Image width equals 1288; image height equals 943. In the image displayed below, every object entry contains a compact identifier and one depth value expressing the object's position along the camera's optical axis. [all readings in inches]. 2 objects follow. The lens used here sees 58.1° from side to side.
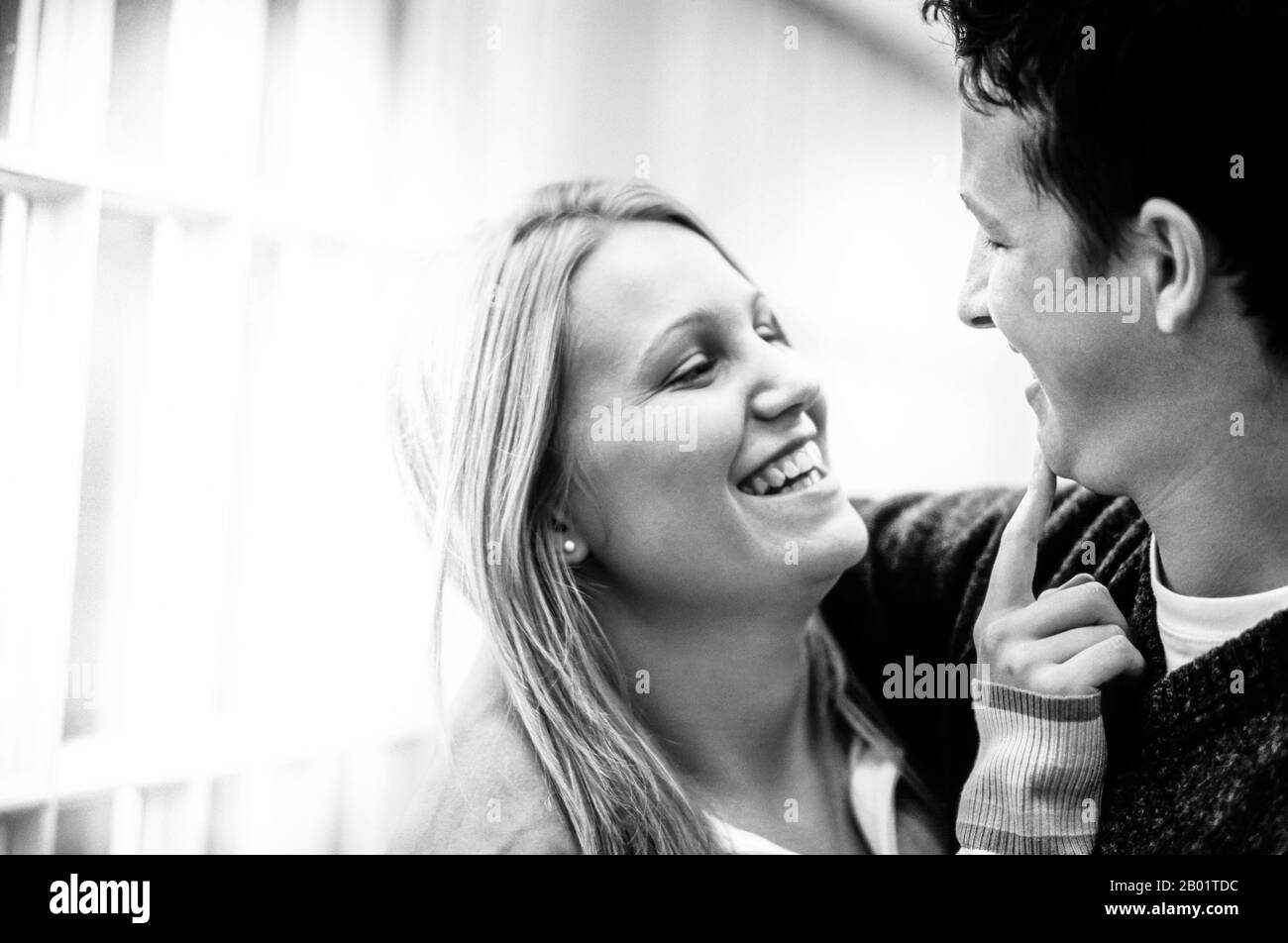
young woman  49.9
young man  42.6
